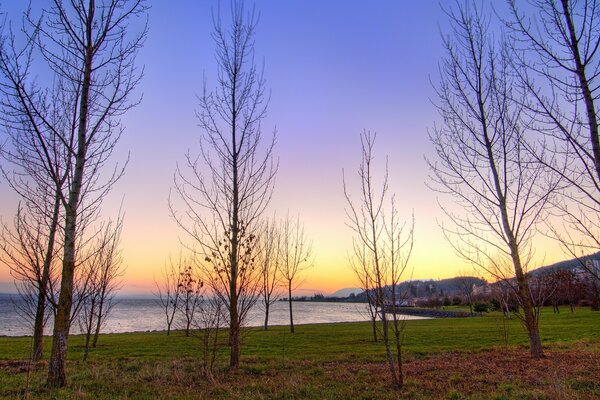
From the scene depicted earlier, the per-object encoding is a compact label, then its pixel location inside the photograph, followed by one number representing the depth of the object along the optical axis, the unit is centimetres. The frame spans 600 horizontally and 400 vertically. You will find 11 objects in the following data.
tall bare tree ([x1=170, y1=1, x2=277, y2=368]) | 880
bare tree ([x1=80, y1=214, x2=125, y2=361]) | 1310
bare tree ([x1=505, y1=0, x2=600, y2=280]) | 458
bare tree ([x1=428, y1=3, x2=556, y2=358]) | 998
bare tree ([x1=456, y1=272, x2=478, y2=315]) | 4639
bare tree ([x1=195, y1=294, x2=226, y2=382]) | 768
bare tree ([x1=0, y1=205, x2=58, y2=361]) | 620
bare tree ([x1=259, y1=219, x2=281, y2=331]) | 917
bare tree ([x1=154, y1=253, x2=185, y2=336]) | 2123
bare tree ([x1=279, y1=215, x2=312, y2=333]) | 2726
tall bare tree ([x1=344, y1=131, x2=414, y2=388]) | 667
